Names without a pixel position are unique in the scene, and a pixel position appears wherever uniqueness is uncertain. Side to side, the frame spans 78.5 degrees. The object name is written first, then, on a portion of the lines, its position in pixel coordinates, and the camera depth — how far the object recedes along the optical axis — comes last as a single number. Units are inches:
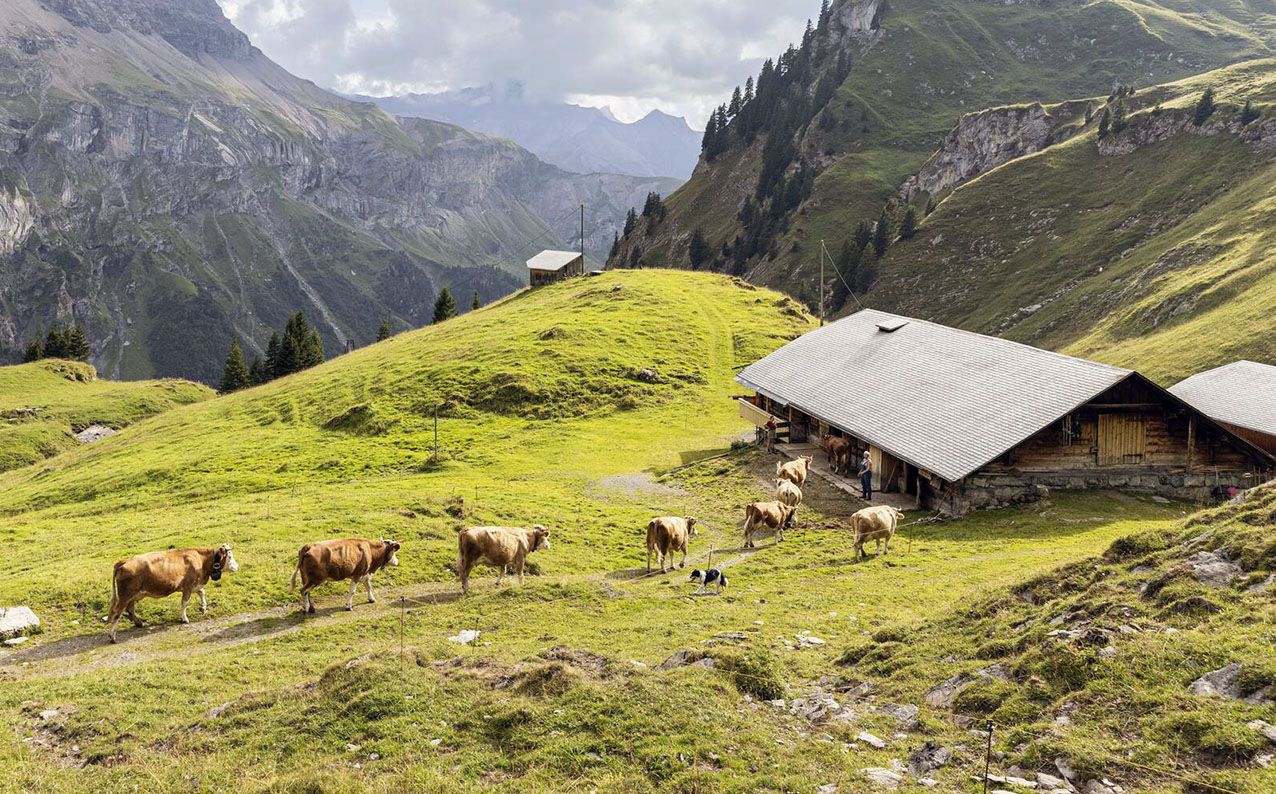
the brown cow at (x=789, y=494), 1398.9
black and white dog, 997.2
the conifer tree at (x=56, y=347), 5305.1
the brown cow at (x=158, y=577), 852.6
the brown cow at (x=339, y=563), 917.2
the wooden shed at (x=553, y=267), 4985.2
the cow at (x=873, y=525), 1139.9
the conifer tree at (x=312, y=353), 4660.4
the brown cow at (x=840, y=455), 1729.8
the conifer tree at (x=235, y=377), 4729.3
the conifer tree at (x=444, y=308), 5093.5
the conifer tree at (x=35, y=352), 5290.4
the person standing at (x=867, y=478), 1519.4
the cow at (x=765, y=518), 1274.6
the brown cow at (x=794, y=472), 1615.4
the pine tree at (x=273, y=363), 4613.7
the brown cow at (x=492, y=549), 1005.8
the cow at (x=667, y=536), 1121.4
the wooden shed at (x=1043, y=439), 1368.1
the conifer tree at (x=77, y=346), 5339.6
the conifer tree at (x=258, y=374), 4721.5
